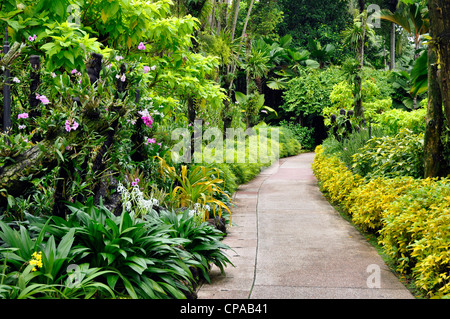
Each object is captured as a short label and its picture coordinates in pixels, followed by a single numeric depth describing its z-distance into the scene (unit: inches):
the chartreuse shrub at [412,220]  156.4
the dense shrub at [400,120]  431.4
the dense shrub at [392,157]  280.4
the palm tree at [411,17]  834.8
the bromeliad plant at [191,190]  257.3
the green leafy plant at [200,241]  183.8
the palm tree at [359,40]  552.2
